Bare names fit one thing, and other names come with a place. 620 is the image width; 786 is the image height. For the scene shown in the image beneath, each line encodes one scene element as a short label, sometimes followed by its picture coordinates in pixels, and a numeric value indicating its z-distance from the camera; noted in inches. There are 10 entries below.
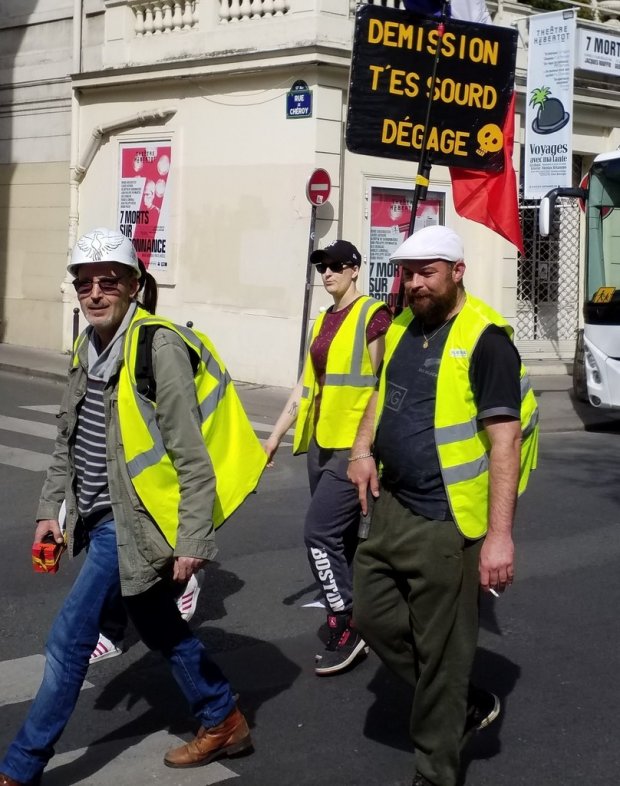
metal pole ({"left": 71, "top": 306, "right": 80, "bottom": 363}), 649.7
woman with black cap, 212.4
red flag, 411.8
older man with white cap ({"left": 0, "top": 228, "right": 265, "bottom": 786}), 152.7
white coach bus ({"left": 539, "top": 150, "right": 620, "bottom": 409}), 516.4
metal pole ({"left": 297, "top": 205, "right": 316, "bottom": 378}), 586.5
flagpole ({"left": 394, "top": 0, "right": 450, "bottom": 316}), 365.6
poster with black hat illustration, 660.1
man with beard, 150.4
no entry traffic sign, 588.7
